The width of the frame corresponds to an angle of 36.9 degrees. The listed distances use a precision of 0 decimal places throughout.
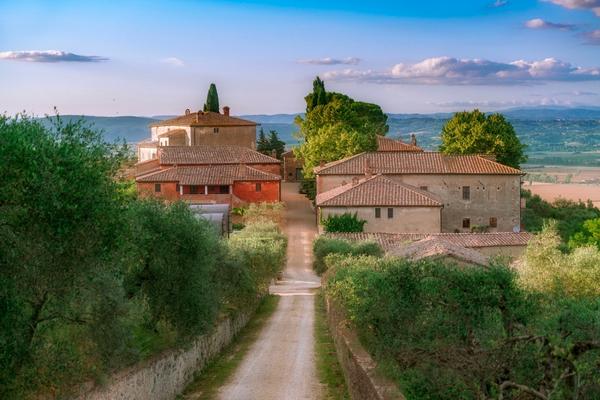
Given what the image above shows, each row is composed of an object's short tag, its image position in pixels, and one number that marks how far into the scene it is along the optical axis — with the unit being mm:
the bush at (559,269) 28266
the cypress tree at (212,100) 113625
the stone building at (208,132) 98875
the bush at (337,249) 45594
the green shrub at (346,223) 58656
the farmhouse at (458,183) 70562
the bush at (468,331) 11586
